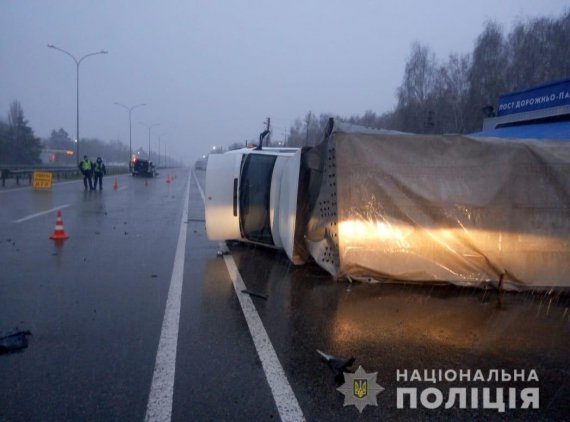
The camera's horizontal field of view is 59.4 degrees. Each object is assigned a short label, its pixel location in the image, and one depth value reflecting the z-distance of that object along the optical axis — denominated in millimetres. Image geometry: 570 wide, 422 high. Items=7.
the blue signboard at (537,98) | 13891
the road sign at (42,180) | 26203
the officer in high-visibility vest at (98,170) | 26614
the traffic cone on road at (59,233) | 10102
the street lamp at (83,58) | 39528
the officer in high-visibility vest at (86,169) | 25961
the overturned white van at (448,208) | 6500
